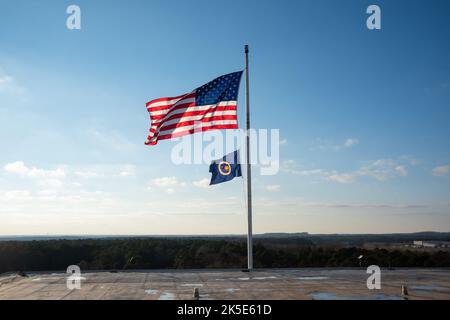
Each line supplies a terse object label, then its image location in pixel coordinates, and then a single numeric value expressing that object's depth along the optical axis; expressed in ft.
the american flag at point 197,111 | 74.33
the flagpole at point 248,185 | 73.09
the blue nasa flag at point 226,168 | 74.95
